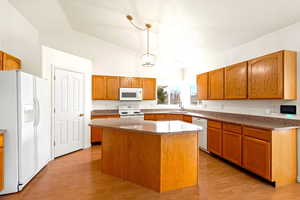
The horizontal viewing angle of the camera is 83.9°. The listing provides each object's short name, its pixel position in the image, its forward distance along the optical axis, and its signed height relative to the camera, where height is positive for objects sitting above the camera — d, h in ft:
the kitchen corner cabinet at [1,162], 7.31 -2.79
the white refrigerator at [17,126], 7.59 -1.31
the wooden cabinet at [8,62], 8.58 +2.08
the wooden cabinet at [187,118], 15.49 -1.93
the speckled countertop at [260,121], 8.25 -1.34
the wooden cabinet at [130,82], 17.58 +1.76
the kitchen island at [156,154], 7.57 -2.70
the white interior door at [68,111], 12.53 -1.01
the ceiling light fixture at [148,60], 10.35 +2.46
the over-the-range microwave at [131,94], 17.29 +0.48
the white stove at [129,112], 16.95 -1.43
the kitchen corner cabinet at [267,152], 8.00 -2.76
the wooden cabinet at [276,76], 8.45 +1.23
